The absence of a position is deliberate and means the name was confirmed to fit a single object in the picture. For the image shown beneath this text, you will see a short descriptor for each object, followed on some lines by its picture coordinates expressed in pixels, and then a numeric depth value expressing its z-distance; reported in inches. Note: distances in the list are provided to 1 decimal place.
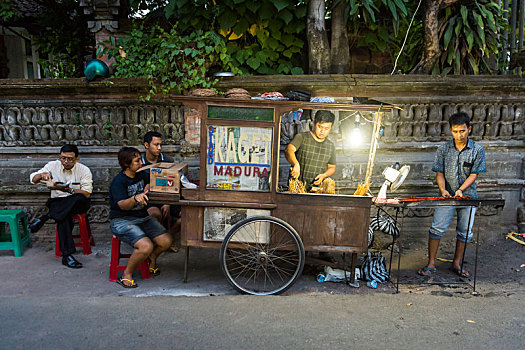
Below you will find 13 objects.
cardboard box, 165.8
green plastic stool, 207.2
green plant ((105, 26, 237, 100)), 229.1
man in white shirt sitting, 200.1
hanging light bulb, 199.3
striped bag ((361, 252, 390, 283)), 180.8
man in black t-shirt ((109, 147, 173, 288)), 171.5
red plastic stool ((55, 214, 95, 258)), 211.2
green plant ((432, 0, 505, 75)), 254.1
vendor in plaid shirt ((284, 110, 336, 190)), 190.1
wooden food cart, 161.0
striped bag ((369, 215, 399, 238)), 198.8
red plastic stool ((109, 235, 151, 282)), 178.9
